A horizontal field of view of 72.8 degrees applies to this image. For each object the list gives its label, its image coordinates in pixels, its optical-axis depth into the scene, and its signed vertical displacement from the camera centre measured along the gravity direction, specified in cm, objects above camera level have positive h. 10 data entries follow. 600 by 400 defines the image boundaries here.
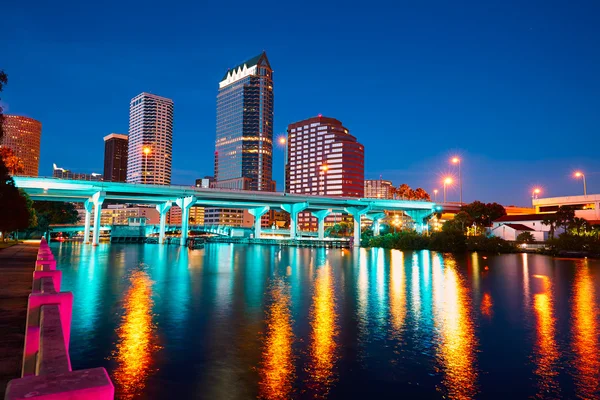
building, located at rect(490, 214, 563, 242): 9719 +116
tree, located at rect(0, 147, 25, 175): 7937 +1467
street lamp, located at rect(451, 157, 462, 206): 9538 +1692
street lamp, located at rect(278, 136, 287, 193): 9062 +2035
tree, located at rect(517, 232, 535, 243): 8522 -130
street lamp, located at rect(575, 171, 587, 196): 10823 +1540
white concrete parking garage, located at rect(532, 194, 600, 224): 10669 +804
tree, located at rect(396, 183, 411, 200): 15600 +1553
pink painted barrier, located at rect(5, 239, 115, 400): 282 -119
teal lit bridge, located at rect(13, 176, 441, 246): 9156 +864
